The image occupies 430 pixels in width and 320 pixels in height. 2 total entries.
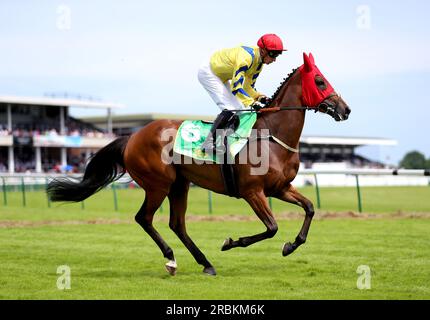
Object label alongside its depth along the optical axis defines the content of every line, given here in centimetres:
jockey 718
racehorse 707
